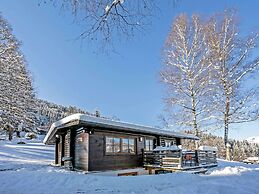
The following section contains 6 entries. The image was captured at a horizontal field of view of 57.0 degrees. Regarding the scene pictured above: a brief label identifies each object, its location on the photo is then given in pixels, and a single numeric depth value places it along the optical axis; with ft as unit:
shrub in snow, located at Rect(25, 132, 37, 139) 104.32
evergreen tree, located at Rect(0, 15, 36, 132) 56.95
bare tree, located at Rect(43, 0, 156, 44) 13.80
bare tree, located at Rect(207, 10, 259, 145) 55.57
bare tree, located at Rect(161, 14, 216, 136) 56.70
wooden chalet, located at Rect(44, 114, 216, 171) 40.37
